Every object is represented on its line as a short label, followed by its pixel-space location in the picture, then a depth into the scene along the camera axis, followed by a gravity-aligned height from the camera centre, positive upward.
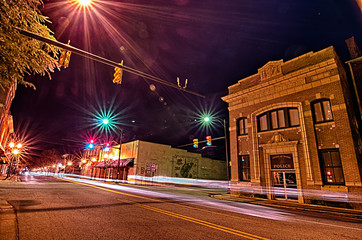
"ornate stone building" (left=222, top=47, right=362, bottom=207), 13.23 +3.39
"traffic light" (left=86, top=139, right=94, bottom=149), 24.05 +2.89
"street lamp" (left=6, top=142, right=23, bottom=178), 31.96 +2.71
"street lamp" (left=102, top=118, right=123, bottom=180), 16.59 +4.04
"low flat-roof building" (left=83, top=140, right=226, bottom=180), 34.88 +1.33
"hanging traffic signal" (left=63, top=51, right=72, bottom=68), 6.82 +3.81
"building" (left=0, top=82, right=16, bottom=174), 22.01 +7.23
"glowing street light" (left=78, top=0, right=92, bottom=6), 6.38 +5.53
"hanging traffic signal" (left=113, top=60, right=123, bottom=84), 7.89 +3.82
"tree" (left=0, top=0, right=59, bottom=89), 5.38 +3.74
